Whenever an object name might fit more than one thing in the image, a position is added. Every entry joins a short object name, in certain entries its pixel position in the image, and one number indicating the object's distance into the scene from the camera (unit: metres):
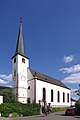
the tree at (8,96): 16.23
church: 19.20
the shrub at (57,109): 20.90
